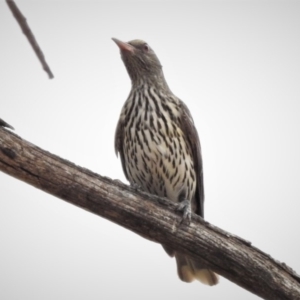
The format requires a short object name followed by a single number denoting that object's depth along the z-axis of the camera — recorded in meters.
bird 10.78
